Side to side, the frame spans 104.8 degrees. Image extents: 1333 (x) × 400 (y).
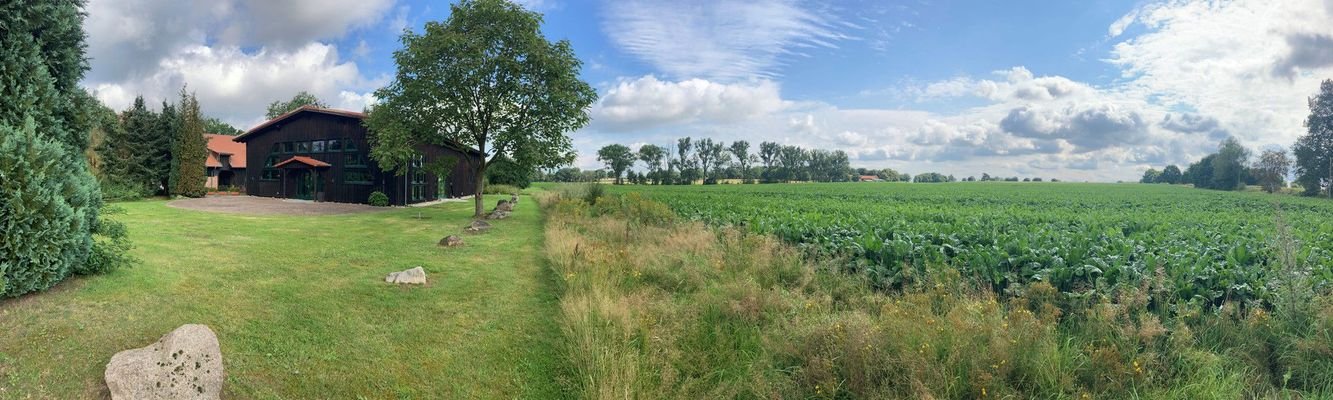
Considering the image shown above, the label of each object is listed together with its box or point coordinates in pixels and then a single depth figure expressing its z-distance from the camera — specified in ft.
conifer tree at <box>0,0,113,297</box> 17.39
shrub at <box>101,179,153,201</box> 78.52
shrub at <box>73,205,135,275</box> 21.56
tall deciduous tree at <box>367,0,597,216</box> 66.08
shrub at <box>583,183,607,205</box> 78.54
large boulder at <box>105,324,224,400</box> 12.84
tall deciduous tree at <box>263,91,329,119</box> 186.39
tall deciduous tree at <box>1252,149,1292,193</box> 202.69
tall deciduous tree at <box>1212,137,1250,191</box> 216.33
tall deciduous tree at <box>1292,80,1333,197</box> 171.53
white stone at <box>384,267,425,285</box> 25.91
